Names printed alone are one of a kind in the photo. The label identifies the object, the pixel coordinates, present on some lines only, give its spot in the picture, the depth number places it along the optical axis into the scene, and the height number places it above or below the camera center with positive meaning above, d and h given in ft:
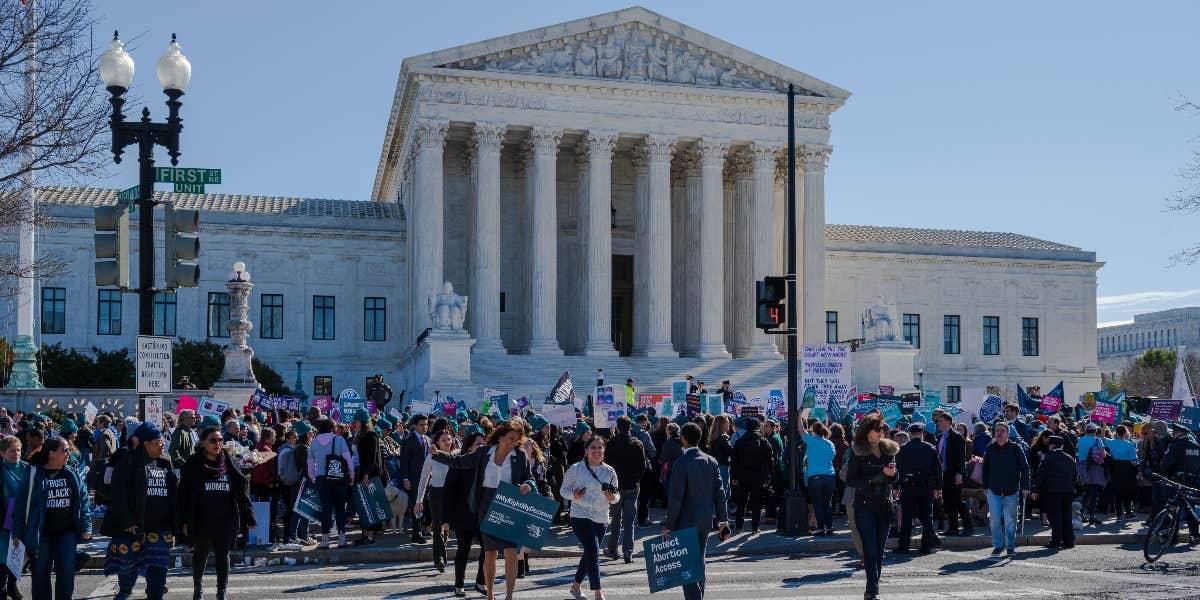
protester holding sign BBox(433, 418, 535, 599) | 44.68 -4.39
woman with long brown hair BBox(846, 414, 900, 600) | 46.37 -5.23
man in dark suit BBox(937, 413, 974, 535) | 65.21 -6.69
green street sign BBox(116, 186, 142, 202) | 50.39 +5.00
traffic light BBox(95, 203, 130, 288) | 48.62 +3.00
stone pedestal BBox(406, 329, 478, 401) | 152.15 -3.92
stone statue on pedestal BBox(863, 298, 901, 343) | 169.89 +0.72
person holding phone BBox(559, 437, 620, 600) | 44.04 -5.33
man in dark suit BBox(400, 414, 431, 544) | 60.13 -5.28
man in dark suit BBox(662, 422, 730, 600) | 42.39 -5.12
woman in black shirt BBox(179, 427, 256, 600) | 43.60 -5.54
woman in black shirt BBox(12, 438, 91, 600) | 40.01 -5.49
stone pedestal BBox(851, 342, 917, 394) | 167.84 -4.31
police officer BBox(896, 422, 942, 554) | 59.98 -6.37
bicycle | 57.21 -8.35
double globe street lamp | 49.11 +7.46
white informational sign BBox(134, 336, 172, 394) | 48.34 -1.22
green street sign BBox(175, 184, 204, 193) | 49.98 +5.20
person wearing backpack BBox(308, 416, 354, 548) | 59.93 -5.78
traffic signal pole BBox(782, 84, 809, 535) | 67.97 -6.29
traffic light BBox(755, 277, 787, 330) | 68.95 +1.31
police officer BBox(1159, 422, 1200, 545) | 65.16 -6.26
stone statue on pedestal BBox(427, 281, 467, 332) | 154.10 +2.14
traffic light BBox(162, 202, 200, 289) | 48.37 +2.92
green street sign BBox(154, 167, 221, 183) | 49.90 +5.63
